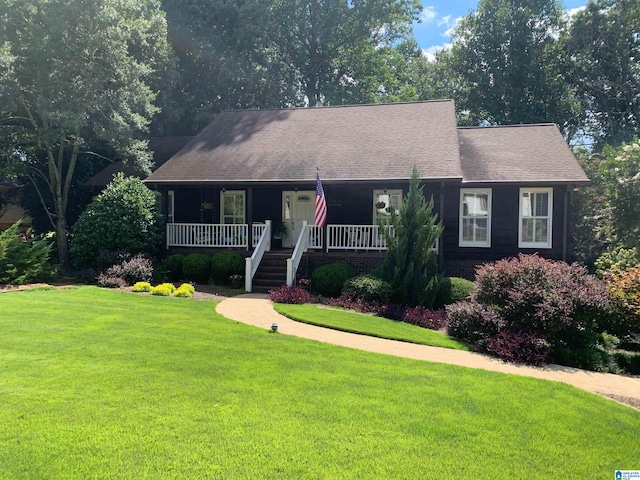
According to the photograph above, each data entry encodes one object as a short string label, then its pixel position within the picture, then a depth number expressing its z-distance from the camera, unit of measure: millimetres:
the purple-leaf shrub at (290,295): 11938
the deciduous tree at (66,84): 15180
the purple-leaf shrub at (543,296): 8359
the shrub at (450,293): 11946
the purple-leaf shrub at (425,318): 10305
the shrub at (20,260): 13242
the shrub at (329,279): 13000
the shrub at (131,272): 13781
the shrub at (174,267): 15039
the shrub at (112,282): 13367
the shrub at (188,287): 12477
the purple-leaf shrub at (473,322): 8836
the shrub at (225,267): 14547
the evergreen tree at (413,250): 11562
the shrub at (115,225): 14672
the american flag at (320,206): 13289
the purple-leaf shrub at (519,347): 7895
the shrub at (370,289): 11680
